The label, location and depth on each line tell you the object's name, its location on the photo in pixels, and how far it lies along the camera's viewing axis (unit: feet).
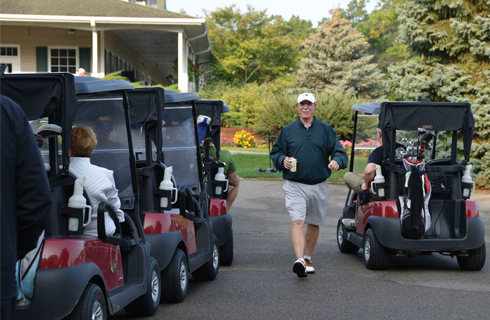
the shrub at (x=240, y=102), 107.14
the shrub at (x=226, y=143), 100.70
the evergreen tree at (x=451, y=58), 59.98
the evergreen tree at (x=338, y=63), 136.46
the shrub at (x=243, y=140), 100.00
